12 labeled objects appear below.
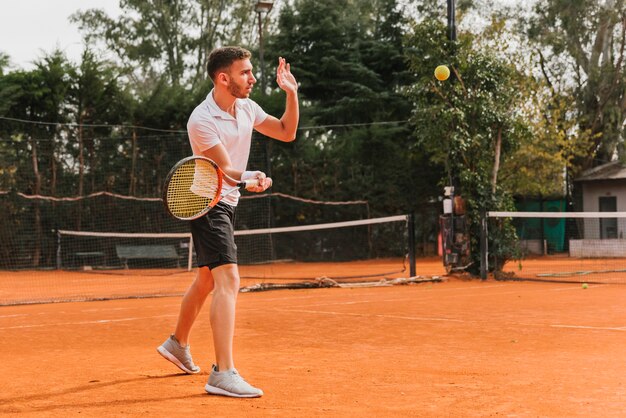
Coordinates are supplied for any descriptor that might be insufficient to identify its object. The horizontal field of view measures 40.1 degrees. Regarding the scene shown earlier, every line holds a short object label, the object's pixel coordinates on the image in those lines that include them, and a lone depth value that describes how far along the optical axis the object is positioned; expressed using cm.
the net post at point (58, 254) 2067
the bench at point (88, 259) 2128
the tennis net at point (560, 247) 1553
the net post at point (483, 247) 1515
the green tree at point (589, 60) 2814
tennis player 447
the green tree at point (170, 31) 3594
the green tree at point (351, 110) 2516
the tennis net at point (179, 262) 1549
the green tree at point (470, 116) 1572
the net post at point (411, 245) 1499
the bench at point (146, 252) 2145
